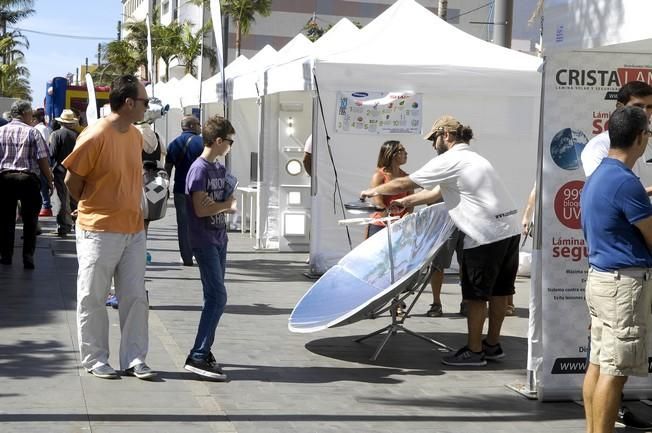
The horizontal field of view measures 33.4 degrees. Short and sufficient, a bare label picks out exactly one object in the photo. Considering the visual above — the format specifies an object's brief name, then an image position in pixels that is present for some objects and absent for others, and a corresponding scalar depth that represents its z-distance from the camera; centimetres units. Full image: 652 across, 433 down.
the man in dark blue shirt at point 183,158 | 1362
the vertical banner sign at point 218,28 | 1328
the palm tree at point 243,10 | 6562
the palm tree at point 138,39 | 7844
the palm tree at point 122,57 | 7844
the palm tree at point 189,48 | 7238
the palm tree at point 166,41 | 7294
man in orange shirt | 715
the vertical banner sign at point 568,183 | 691
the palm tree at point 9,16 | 7506
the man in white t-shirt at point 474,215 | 808
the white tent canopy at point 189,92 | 2430
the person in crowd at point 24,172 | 1295
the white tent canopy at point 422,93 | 1300
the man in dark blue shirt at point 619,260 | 550
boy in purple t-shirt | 735
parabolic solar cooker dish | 802
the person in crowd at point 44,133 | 1936
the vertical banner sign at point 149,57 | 2400
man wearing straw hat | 1675
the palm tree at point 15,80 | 8524
